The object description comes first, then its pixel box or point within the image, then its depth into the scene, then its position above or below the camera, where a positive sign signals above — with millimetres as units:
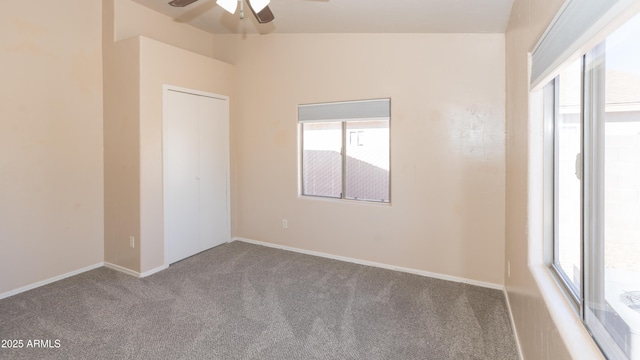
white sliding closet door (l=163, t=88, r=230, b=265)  3639 +25
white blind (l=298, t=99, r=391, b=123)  3506 +755
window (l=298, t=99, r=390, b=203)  3621 +303
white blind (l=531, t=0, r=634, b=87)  906 +518
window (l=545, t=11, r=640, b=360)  942 -57
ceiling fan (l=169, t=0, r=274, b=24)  2043 +1155
